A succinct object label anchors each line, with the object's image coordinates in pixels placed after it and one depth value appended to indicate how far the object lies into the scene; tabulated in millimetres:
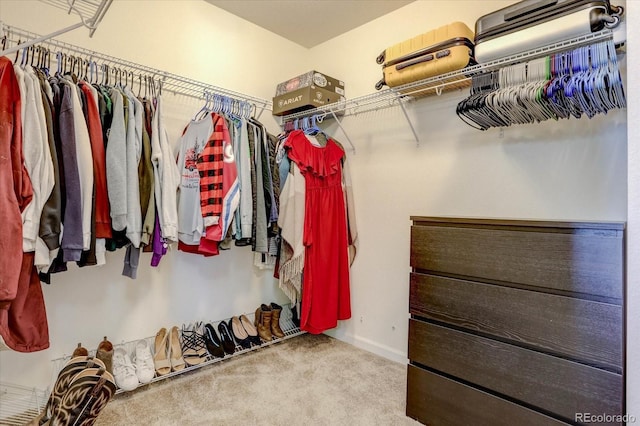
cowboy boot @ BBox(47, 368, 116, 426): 1127
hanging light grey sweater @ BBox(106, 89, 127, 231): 1580
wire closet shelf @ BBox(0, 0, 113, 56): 1145
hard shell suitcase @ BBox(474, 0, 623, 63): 1336
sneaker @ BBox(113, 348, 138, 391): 1807
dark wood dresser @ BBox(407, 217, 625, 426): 1194
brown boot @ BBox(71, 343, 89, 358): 1762
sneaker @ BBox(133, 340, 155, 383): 1890
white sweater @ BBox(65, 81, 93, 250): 1470
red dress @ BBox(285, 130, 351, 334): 2328
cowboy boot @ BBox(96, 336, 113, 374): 1809
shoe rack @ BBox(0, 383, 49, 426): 1648
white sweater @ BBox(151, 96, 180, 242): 1771
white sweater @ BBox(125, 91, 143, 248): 1625
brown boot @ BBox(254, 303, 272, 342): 2503
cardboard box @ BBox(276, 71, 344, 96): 2457
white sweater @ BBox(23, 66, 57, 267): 1352
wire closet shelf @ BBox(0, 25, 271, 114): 1693
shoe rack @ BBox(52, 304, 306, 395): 1837
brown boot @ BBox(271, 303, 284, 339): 2566
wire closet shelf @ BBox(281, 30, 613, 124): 1415
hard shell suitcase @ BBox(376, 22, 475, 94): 1739
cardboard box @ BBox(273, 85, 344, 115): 2432
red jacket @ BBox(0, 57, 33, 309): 1235
